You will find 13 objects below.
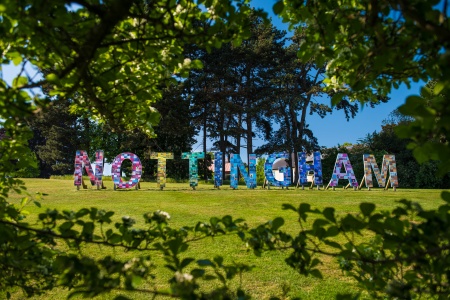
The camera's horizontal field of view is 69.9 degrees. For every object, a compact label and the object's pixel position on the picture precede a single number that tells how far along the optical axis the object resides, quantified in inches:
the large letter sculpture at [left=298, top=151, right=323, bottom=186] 613.0
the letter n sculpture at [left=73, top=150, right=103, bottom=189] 548.7
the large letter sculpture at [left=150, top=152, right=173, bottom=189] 587.2
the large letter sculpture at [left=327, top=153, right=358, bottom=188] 607.3
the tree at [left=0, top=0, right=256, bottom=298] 46.5
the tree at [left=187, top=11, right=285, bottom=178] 1032.2
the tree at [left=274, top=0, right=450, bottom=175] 37.3
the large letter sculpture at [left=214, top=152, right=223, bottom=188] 601.3
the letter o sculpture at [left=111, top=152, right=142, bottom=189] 552.7
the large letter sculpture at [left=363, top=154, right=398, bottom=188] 619.8
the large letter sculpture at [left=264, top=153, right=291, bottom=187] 599.7
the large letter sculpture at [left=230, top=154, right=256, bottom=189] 601.0
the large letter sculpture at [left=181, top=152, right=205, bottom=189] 593.6
